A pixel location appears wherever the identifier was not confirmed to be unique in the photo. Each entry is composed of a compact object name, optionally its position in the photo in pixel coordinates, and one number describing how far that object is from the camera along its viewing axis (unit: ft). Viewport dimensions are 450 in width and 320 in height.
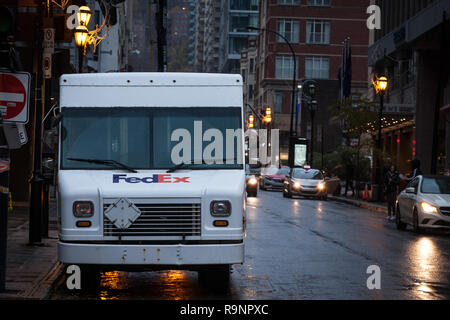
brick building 313.73
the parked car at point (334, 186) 158.21
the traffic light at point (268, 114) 230.68
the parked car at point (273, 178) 178.60
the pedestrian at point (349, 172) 156.66
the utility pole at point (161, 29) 203.92
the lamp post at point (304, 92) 292.20
